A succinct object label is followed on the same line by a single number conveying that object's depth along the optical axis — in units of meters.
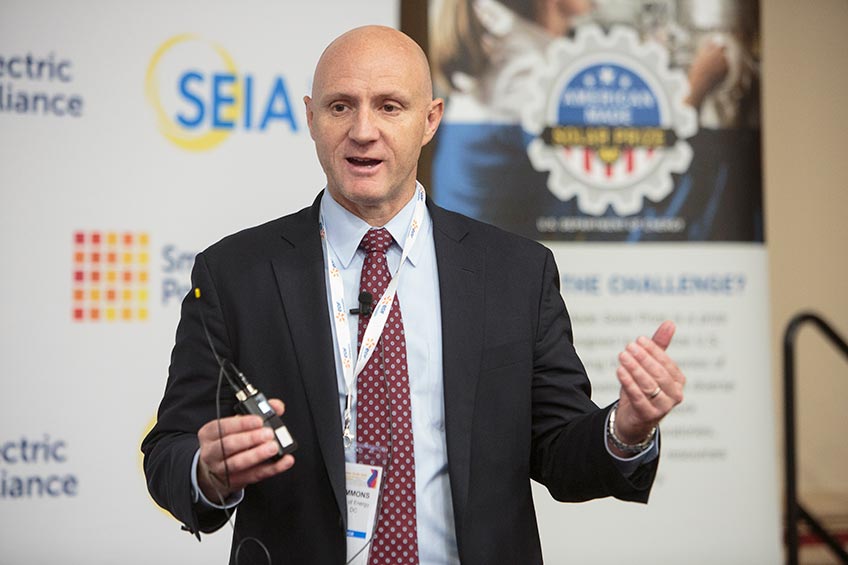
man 3.63
